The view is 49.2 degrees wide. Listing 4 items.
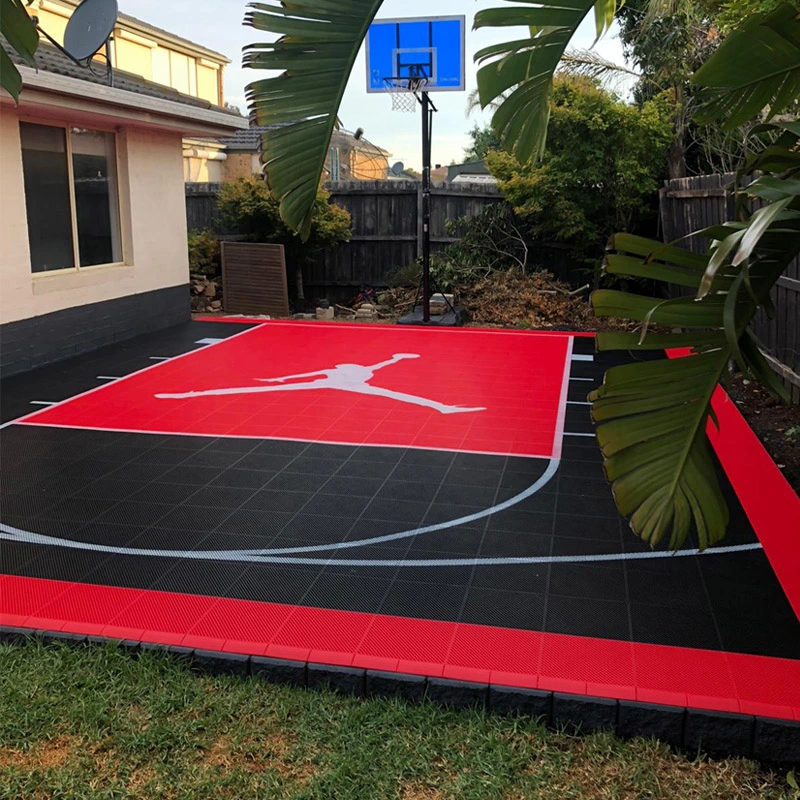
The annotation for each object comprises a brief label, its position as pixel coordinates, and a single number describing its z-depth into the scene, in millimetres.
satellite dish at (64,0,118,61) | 8906
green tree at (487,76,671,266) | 12945
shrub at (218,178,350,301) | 14086
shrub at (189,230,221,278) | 14883
